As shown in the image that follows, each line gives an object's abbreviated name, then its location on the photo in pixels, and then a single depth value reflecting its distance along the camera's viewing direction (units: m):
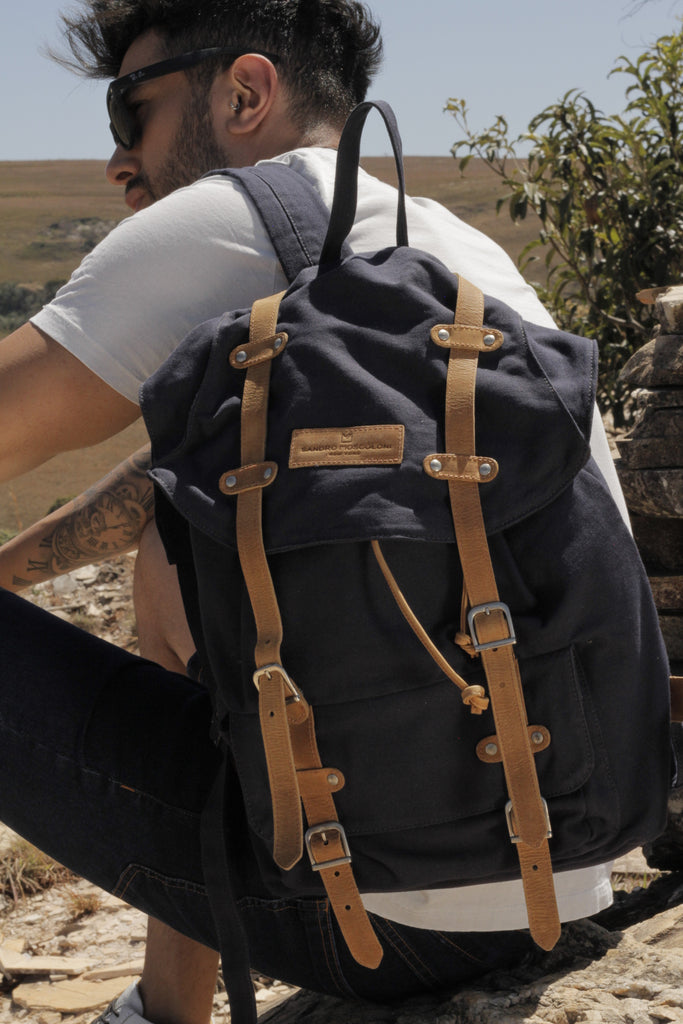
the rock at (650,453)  2.15
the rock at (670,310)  2.15
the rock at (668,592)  2.25
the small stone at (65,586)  4.01
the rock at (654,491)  2.13
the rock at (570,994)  1.28
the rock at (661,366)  2.17
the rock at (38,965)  2.07
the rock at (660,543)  2.31
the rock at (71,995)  1.92
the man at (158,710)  1.23
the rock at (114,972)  2.02
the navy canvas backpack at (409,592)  1.05
